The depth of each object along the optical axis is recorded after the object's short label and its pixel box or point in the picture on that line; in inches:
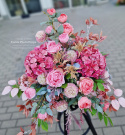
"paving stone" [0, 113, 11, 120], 94.6
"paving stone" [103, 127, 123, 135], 77.7
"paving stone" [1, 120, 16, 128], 89.3
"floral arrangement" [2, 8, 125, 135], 37.3
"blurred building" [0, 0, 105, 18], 352.3
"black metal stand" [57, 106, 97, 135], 55.4
